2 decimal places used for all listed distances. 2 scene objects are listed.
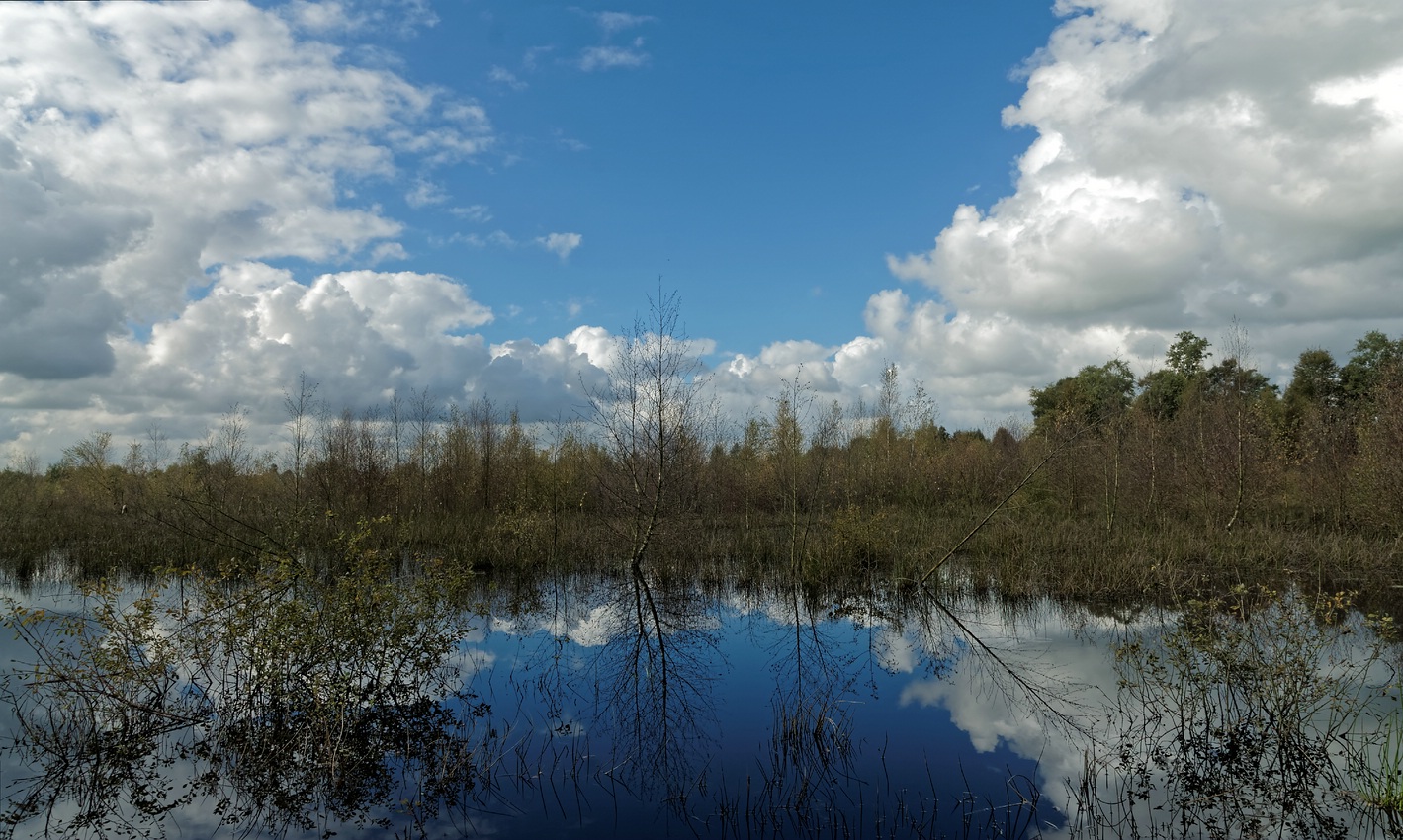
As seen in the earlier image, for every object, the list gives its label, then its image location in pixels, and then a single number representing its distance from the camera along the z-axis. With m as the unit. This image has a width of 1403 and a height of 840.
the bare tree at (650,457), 14.40
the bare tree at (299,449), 19.64
